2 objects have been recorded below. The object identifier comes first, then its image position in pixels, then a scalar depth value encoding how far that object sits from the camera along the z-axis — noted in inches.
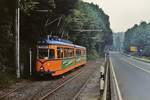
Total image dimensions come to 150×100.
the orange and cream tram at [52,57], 1096.2
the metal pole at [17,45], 1104.4
